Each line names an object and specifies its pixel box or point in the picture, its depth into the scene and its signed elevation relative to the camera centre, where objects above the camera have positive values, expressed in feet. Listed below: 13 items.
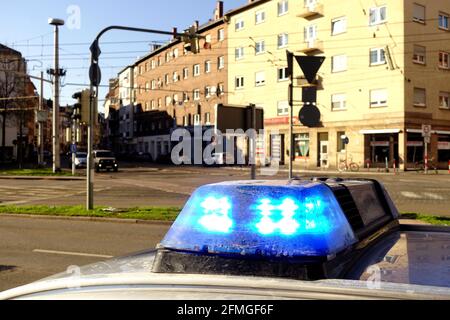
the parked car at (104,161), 136.15 -2.94
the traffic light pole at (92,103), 44.80 +4.57
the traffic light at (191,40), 59.72 +13.73
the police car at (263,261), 4.73 -1.25
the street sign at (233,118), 32.55 +2.24
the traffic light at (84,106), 46.11 +4.30
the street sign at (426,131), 101.91 +4.00
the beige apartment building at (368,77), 119.14 +19.52
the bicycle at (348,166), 121.79 -4.14
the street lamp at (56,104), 102.68 +10.26
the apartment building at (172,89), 183.93 +27.63
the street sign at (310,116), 32.22 +2.30
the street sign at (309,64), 32.12 +5.78
